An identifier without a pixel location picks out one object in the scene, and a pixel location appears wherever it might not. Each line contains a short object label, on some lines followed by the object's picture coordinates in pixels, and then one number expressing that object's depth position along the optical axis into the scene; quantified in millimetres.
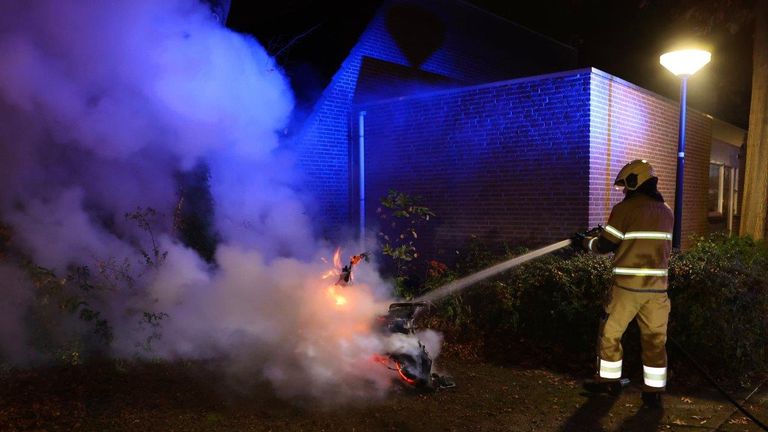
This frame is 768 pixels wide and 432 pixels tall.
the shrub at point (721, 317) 5281
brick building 8039
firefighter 4672
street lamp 7208
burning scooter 4832
